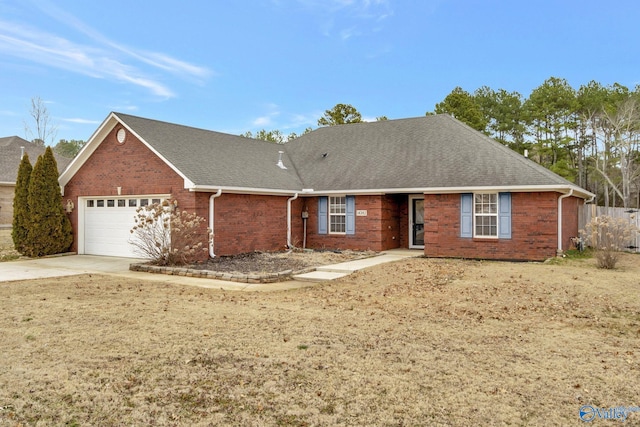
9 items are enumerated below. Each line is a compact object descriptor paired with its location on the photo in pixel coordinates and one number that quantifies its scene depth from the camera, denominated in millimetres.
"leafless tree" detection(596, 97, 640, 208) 35406
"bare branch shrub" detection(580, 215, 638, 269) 13055
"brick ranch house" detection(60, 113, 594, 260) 14930
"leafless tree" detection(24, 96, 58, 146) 45656
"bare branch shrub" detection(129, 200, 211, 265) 13422
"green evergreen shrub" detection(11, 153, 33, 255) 16500
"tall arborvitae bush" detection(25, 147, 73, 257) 16406
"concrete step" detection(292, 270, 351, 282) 11344
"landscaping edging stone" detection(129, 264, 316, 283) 11203
